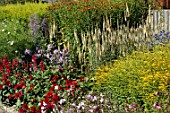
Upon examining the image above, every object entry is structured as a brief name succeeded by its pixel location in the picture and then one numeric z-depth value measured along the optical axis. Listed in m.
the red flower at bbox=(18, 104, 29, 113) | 6.16
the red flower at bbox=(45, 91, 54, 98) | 6.18
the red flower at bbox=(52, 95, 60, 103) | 6.00
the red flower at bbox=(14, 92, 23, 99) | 6.46
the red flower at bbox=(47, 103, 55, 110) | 5.92
